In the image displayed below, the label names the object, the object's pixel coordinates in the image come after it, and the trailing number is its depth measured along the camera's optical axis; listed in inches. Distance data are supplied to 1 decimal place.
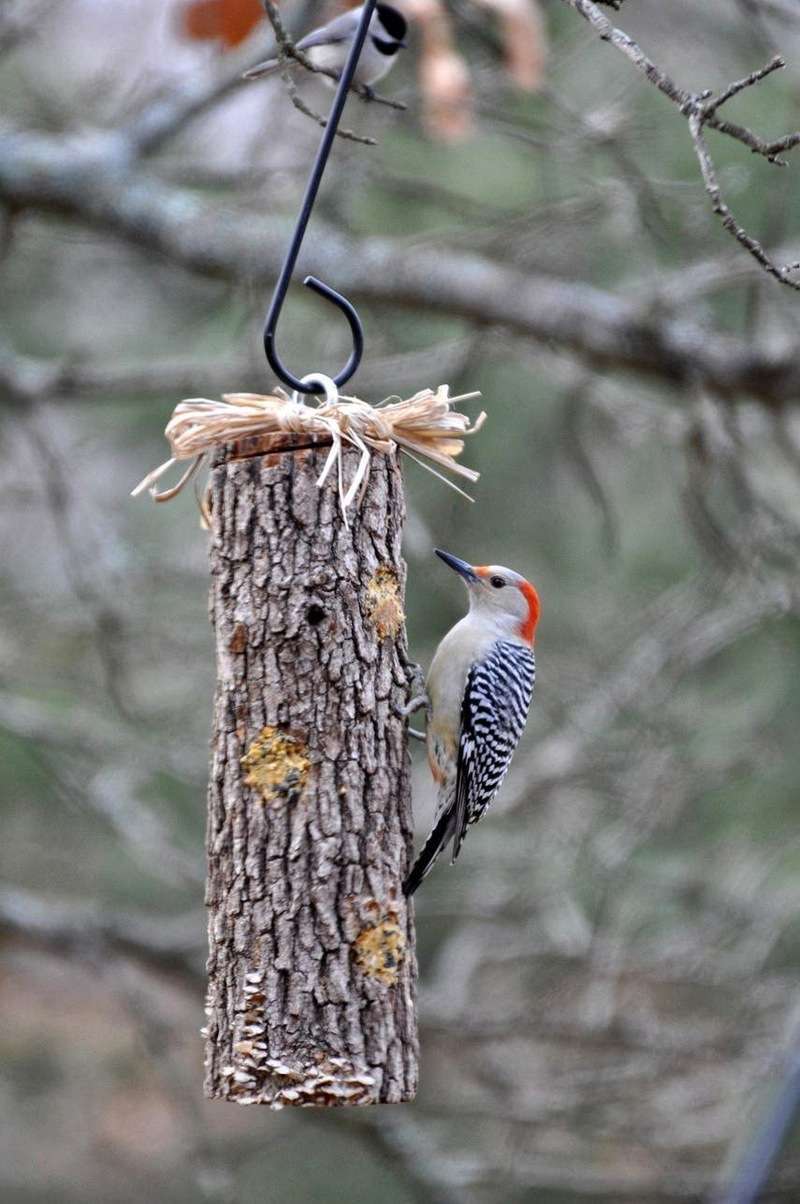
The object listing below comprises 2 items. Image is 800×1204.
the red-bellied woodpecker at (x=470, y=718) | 305.6
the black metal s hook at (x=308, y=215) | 216.7
